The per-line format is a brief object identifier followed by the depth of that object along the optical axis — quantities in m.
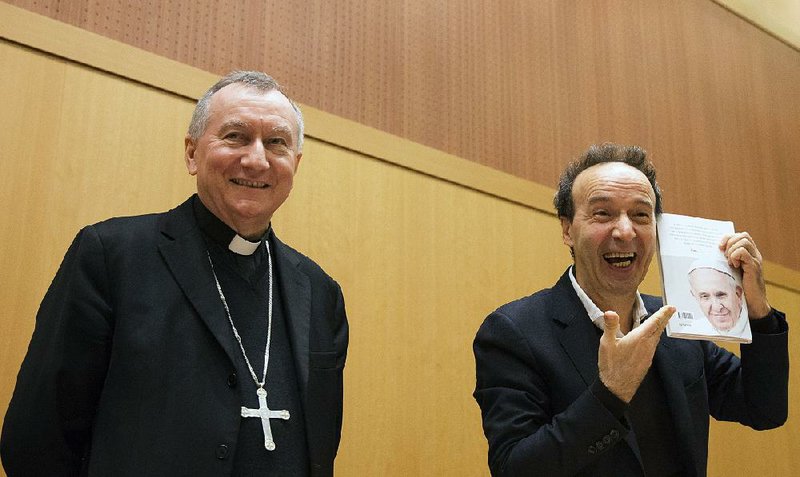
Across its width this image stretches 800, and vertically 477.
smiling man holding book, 1.81
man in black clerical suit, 1.70
